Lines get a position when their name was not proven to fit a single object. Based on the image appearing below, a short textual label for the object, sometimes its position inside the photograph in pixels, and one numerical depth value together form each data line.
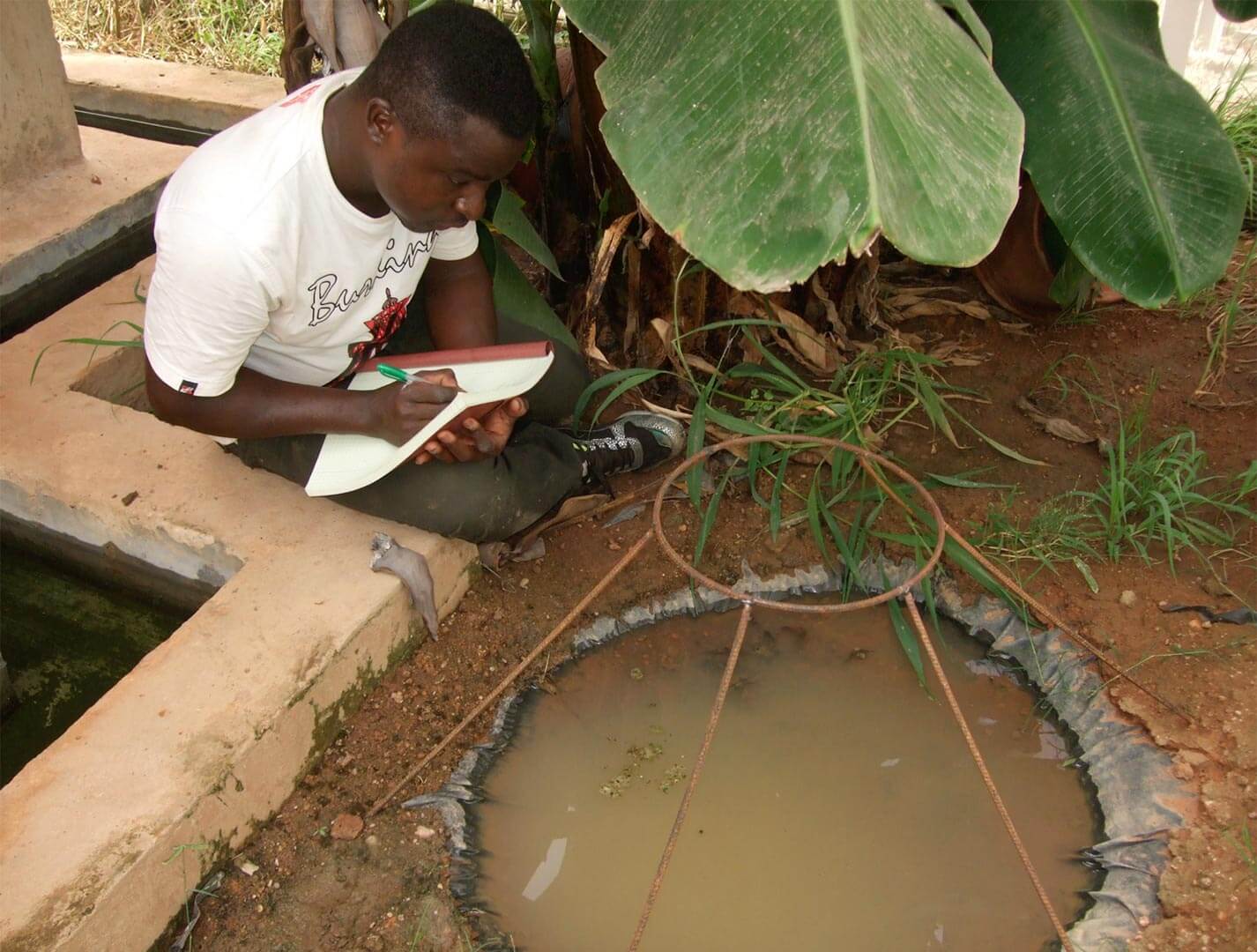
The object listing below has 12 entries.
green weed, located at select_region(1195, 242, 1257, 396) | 2.46
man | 1.54
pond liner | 1.67
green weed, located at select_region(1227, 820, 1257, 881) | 1.66
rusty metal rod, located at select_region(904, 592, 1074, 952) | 1.35
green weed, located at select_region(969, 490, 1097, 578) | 2.12
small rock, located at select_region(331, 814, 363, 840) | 1.74
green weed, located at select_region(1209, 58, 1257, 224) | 2.93
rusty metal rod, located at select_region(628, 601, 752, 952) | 1.36
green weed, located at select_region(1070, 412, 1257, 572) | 2.12
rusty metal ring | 1.33
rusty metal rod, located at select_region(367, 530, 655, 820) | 1.54
